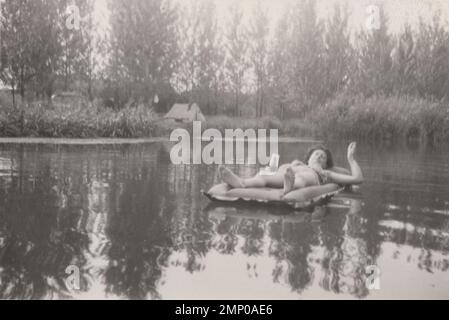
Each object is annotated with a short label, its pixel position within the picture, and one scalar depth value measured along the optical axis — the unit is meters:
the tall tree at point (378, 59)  26.53
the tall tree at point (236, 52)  30.88
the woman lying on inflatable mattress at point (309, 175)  6.72
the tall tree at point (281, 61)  29.95
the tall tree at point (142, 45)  25.53
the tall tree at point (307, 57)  29.05
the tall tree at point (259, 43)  30.19
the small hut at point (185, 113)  27.64
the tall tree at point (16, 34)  20.97
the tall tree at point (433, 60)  26.06
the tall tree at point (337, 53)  29.91
